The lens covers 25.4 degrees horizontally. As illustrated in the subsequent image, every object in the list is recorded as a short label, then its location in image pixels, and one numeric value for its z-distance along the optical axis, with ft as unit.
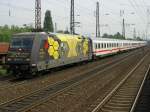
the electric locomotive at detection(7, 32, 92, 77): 65.98
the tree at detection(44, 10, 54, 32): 411.05
